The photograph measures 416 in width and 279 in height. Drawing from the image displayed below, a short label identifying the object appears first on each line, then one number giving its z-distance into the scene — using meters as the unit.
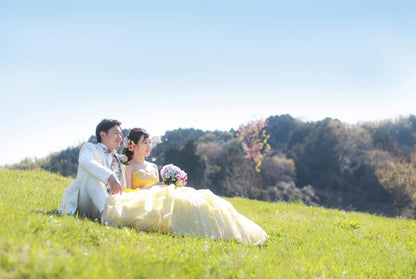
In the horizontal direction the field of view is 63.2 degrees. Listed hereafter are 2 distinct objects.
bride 6.13
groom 6.36
